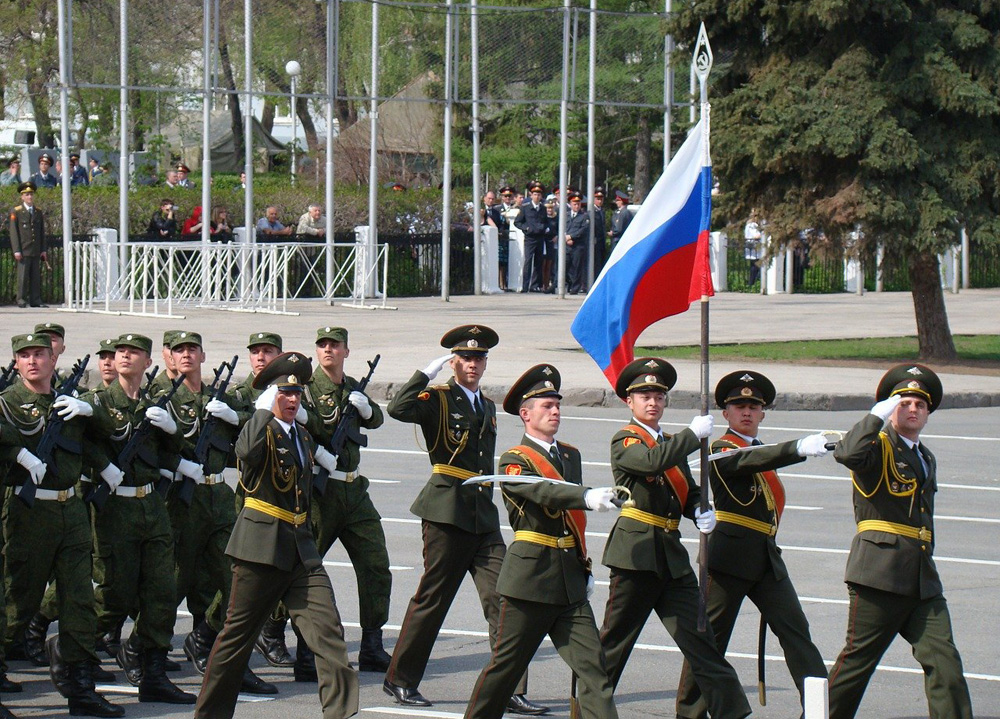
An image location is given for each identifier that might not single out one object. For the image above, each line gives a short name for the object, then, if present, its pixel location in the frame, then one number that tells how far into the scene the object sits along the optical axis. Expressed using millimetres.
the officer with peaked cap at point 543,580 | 14008
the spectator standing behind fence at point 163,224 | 61187
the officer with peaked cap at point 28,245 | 55187
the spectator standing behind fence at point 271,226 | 64500
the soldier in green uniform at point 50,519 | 16219
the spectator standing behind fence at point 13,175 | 68750
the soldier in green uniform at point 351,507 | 17766
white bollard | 12219
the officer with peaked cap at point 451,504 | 16516
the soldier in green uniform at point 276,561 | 14797
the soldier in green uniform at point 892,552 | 14609
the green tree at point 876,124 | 44500
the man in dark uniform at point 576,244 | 68000
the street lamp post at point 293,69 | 63719
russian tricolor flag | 17109
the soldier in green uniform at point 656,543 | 14578
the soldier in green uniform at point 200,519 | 17797
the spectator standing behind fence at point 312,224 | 64500
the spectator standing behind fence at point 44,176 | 65062
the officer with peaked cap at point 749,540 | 15234
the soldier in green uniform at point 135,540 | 16797
